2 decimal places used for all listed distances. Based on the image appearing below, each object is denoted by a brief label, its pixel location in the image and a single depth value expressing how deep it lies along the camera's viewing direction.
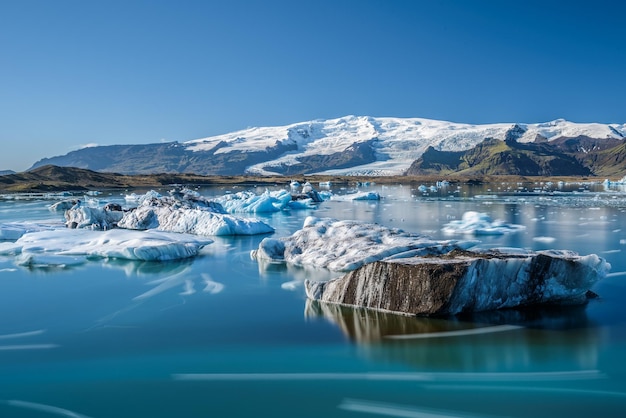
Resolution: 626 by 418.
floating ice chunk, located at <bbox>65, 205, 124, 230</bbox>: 19.86
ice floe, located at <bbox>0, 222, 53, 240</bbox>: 17.09
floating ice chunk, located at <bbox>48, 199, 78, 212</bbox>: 28.75
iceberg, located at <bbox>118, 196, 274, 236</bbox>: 18.38
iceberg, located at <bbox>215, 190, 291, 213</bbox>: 29.70
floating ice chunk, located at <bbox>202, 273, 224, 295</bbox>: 10.10
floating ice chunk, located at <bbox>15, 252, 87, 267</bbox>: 12.53
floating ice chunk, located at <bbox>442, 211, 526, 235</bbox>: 17.80
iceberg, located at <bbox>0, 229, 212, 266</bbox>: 12.90
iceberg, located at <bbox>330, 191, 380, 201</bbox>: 40.17
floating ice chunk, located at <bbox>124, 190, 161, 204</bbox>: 35.48
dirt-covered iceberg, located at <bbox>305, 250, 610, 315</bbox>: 7.68
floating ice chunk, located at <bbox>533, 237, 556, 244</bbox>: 15.88
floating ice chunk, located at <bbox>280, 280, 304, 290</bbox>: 10.02
